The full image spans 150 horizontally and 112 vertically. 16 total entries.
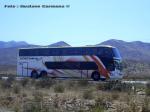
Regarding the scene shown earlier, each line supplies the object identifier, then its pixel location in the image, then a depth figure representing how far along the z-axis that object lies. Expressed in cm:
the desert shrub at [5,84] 3669
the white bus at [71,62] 4934
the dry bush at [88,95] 2610
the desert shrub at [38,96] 2235
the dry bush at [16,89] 3077
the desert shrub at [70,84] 3778
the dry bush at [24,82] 4088
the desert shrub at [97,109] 1492
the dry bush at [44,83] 3948
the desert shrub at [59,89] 3280
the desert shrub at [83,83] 4061
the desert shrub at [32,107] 1767
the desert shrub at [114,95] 2523
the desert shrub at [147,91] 2791
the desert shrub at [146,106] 1757
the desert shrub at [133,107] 1590
